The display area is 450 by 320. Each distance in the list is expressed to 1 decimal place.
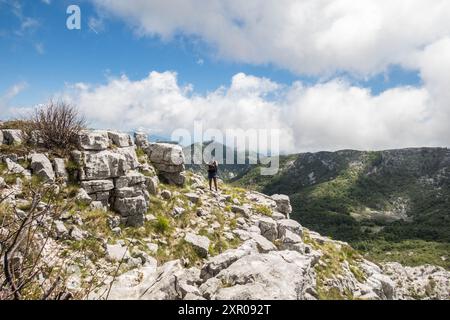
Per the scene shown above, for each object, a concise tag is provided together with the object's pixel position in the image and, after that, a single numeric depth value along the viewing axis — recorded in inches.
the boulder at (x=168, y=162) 990.4
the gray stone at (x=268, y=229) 927.1
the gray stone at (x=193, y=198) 922.1
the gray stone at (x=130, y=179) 781.3
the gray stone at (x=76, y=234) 599.1
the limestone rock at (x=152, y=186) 870.4
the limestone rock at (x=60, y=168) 713.0
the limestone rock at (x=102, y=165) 749.4
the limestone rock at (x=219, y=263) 486.9
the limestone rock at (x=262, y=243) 779.7
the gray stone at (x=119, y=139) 904.9
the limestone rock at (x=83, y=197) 692.9
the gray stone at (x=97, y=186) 730.2
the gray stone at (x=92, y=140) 790.5
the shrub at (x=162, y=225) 745.0
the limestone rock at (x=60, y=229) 584.7
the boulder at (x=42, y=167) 682.8
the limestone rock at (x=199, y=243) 697.6
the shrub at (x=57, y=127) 776.9
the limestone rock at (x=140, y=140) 1011.9
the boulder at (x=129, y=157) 856.3
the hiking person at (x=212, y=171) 1091.3
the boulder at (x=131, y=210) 740.6
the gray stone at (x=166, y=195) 882.8
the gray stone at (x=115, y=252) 586.2
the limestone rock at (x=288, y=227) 968.3
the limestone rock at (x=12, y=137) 735.1
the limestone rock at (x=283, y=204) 1335.9
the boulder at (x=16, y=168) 669.9
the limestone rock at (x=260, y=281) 337.4
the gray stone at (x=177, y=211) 827.7
